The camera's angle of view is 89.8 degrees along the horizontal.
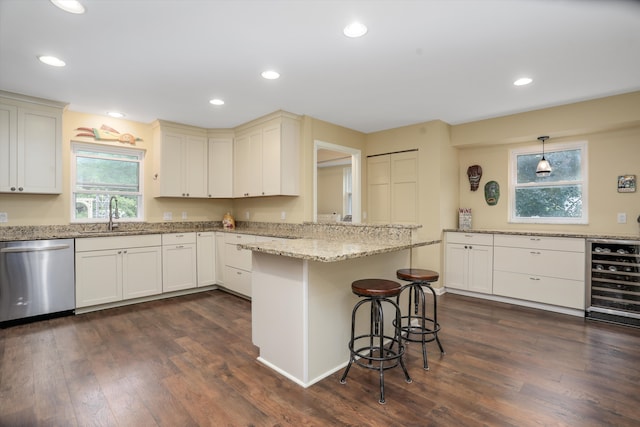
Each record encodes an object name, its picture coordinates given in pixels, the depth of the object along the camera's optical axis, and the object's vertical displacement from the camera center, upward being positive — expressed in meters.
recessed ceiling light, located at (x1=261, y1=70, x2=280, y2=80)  2.94 +1.28
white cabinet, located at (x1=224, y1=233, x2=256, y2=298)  4.16 -0.73
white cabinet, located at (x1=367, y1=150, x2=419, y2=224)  4.73 +0.37
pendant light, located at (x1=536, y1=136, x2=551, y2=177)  4.00 +0.55
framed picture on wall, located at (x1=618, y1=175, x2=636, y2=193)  3.65 +0.33
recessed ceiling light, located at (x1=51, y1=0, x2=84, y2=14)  1.94 +1.27
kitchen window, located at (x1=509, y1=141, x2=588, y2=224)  4.05 +0.34
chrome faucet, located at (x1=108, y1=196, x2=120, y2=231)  4.22 -0.04
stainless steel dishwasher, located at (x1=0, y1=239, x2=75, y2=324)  3.18 -0.70
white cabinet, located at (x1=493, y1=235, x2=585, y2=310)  3.59 -0.68
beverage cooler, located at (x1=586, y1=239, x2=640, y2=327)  3.31 -0.73
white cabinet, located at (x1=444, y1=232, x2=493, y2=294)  4.22 -0.68
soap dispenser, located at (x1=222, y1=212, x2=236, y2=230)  5.11 -0.17
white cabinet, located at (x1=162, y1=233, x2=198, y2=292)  4.21 -0.68
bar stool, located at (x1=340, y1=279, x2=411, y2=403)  2.08 -0.68
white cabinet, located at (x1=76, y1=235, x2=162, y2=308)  3.60 -0.69
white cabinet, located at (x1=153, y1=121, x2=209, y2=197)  4.52 +0.74
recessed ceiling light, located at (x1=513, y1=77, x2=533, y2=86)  3.08 +1.28
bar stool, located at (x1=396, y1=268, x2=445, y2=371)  2.42 -0.54
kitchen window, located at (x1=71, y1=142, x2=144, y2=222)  4.14 +0.41
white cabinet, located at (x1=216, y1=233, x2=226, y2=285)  4.59 -0.65
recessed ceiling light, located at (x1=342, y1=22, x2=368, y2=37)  2.19 +1.27
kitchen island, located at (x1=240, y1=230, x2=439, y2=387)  2.16 -0.67
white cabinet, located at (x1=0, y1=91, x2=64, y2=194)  3.43 +0.73
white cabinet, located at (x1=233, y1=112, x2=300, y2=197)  4.18 +0.76
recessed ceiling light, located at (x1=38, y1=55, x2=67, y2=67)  2.65 +1.27
